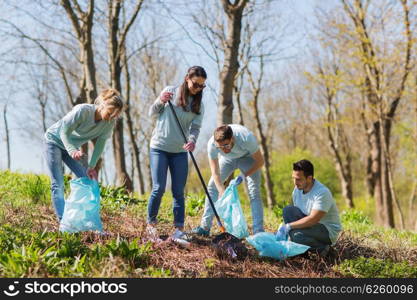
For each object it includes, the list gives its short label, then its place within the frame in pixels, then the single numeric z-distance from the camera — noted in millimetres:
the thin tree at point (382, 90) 13156
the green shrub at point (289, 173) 20078
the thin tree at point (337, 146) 21141
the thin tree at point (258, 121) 16952
